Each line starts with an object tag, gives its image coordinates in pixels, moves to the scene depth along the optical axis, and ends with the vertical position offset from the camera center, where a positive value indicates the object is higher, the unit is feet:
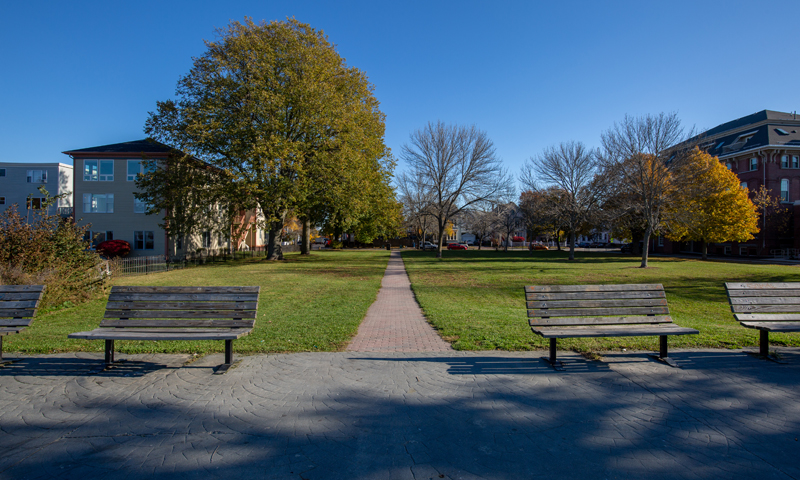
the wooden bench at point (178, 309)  17.95 -3.32
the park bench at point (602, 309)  17.94 -3.05
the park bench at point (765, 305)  18.49 -2.86
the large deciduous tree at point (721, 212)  109.60 +9.03
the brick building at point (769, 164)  130.72 +27.10
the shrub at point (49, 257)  33.60 -2.21
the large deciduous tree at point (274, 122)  82.33 +24.03
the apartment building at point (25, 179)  152.25 +19.48
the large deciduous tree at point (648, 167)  85.25 +16.21
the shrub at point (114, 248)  104.83 -4.00
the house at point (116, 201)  112.57 +8.82
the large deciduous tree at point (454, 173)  125.59 +21.13
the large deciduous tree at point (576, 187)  105.70 +14.20
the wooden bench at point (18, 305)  17.61 -3.27
